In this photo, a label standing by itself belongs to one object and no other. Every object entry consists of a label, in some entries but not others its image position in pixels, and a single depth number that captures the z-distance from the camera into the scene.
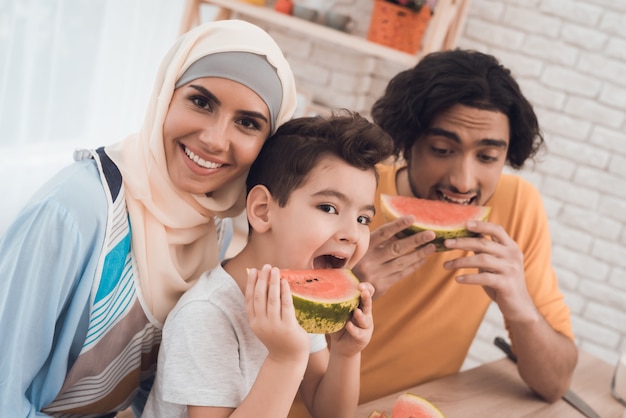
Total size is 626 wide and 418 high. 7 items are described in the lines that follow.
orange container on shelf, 3.35
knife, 1.91
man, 1.85
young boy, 1.30
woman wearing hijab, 1.38
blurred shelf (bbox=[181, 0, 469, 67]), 3.33
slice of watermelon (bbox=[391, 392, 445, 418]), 1.51
